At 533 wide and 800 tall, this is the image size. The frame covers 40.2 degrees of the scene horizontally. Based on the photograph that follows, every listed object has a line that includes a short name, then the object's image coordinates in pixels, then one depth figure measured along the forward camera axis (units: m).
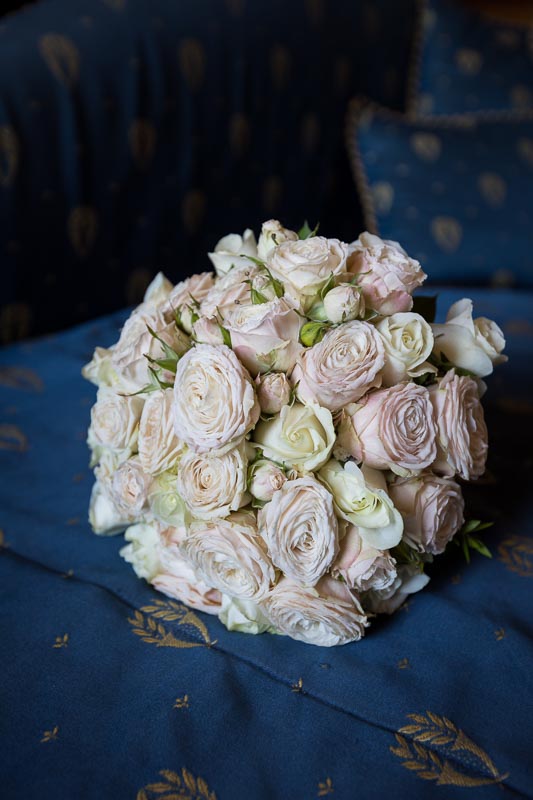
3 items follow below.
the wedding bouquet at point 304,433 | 0.55
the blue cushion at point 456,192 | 1.64
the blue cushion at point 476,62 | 1.86
